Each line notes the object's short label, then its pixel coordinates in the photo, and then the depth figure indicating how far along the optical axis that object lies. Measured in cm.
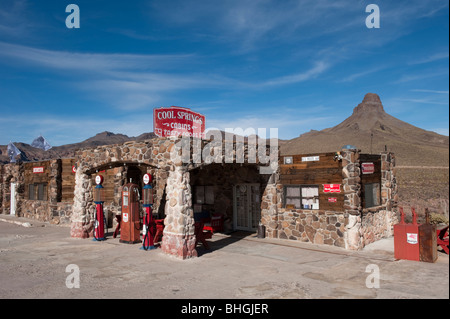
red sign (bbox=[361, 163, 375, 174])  1365
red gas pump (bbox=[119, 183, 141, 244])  1398
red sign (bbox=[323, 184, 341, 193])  1335
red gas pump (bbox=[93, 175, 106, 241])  1484
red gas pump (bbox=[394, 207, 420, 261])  1079
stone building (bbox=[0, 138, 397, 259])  1173
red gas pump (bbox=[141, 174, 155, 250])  1301
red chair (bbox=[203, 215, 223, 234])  1658
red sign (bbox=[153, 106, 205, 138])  1468
